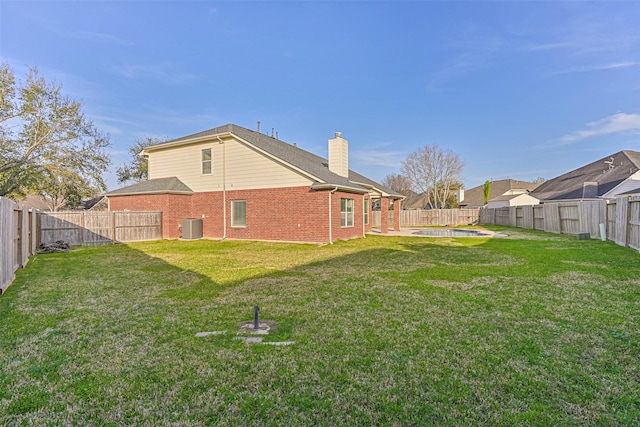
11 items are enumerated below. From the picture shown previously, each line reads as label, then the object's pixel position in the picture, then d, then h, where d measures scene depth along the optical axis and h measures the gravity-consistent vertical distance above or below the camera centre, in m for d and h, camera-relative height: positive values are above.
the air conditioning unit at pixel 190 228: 15.84 -0.53
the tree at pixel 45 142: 19.84 +5.08
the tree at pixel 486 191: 41.88 +2.91
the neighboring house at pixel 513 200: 33.22 +1.42
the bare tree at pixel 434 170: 40.72 +5.62
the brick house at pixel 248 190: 13.99 +1.26
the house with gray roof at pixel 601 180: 22.72 +2.59
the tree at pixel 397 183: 55.58 +5.57
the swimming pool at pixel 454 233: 17.94 -1.15
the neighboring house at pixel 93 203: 36.27 +1.66
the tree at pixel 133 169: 36.47 +5.47
